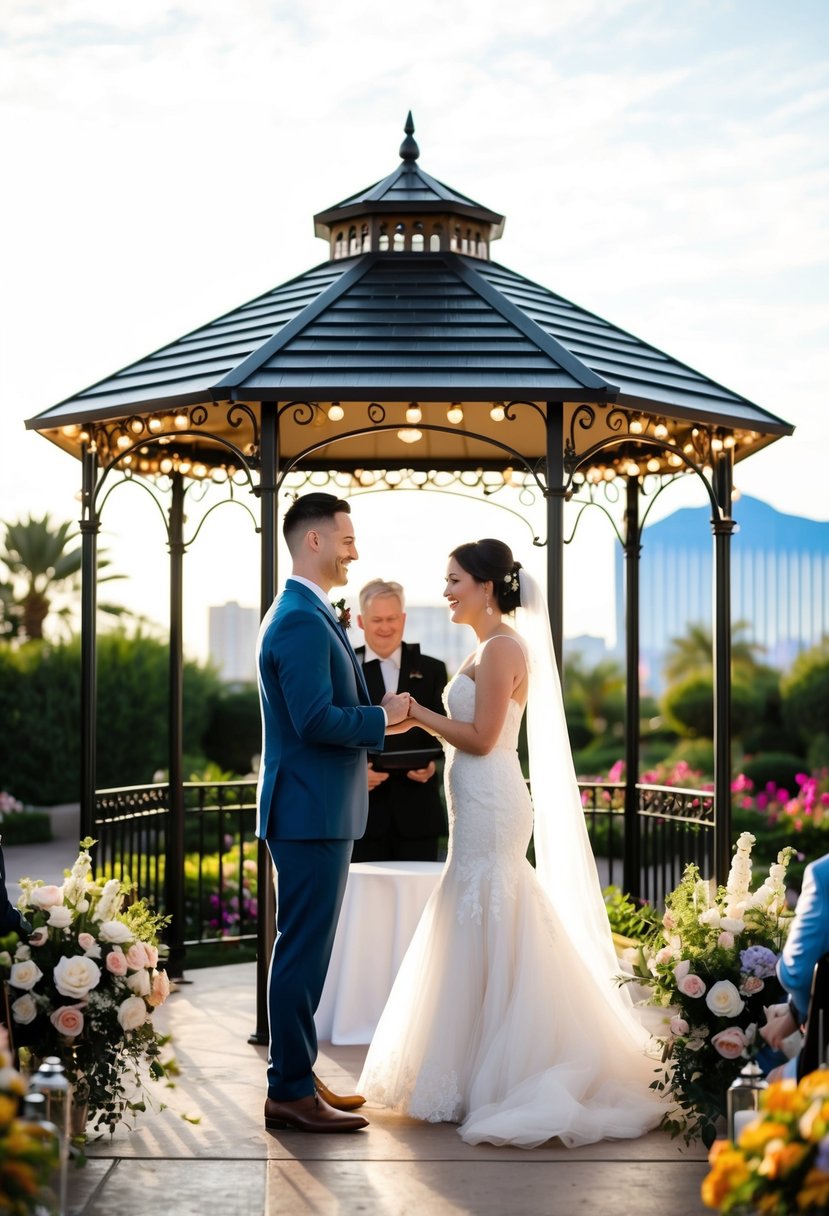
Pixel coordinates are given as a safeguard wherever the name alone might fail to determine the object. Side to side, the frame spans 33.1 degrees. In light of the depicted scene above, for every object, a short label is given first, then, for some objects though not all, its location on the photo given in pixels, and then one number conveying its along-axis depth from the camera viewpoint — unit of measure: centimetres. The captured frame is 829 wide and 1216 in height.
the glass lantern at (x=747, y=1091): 373
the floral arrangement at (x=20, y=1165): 264
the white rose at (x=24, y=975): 480
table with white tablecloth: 672
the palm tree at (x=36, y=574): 2600
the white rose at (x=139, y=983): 497
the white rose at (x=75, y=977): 484
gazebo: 662
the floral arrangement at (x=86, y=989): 484
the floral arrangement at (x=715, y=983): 495
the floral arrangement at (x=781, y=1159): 271
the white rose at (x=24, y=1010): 480
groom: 499
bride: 530
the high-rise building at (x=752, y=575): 4794
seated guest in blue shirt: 365
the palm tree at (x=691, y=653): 3012
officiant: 727
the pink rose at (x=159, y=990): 509
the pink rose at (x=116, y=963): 494
